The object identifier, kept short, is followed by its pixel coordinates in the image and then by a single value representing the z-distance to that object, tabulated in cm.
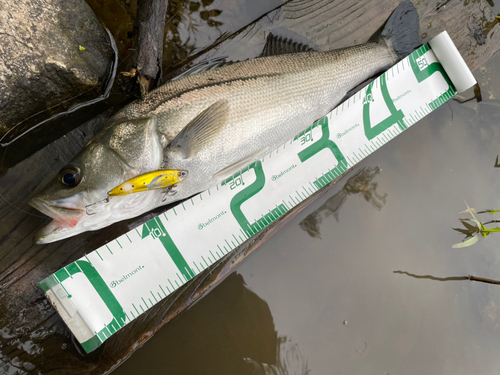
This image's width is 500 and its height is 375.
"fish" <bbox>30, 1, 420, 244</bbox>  34
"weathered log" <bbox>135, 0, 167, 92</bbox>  39
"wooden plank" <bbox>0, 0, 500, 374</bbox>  38
